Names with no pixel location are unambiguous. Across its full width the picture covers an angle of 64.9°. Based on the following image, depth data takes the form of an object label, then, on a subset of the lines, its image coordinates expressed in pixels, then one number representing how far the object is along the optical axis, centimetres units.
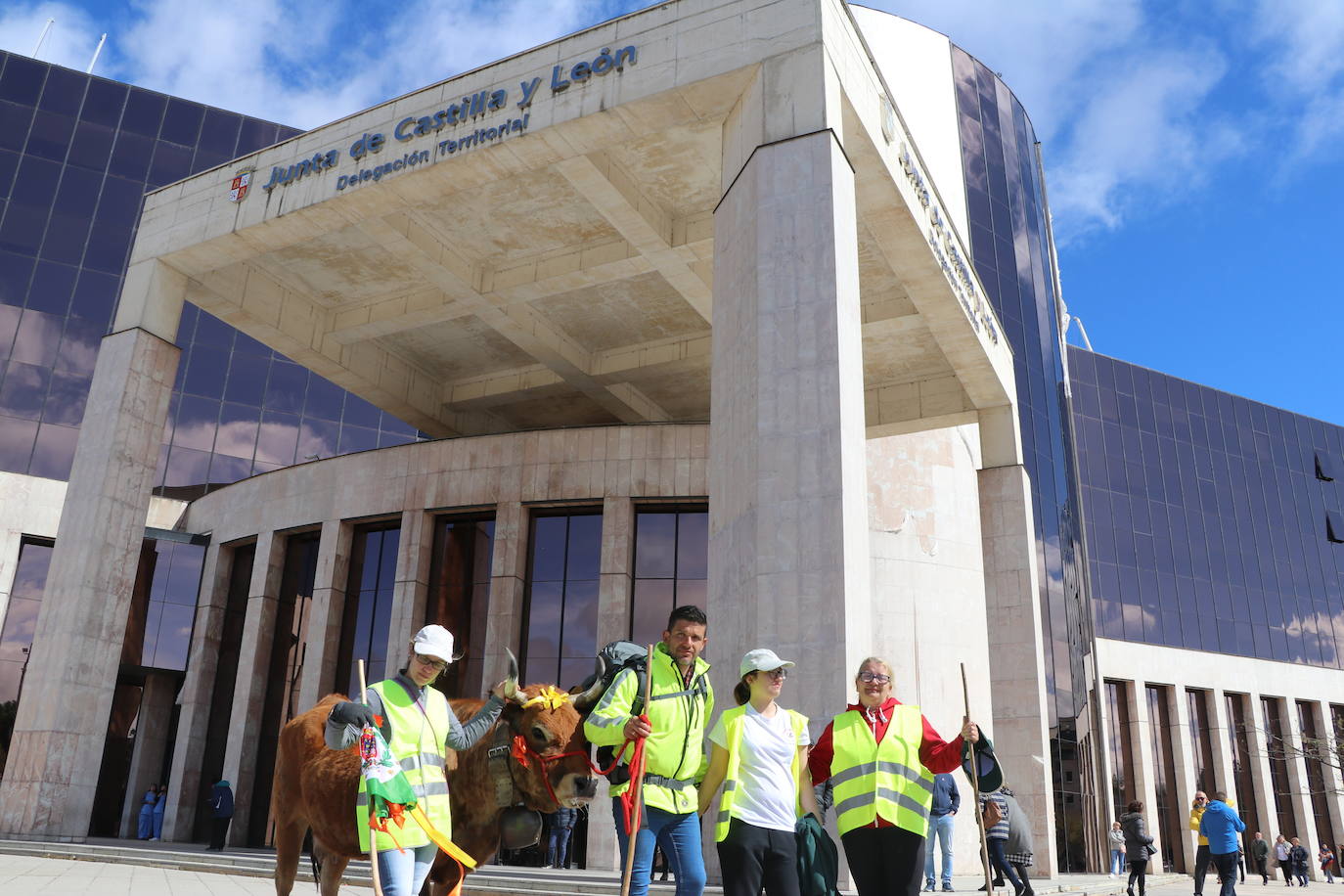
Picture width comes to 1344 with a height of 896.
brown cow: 572
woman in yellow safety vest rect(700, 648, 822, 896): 538
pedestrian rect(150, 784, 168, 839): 2590
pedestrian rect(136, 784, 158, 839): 2575
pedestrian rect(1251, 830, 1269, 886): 3588
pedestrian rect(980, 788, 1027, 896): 1245
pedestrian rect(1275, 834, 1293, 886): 3386
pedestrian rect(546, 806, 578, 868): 1900
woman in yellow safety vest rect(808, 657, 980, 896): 573
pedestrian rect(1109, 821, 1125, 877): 3206
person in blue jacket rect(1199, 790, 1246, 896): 1414
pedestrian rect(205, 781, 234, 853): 2033
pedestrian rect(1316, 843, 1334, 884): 4538
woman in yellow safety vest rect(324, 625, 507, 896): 507
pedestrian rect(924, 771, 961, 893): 1346
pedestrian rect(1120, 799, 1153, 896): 1723
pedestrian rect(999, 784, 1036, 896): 1270
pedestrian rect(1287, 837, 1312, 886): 3588
